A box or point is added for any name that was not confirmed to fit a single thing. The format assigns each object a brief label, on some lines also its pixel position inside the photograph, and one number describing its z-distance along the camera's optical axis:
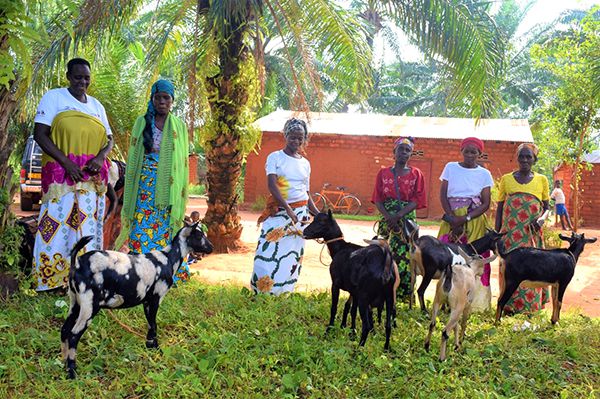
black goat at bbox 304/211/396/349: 4.16
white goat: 4.12
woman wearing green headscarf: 4.98
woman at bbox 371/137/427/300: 5.44
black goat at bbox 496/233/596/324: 5.07
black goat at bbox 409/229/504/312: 4.98
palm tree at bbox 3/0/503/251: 7.22
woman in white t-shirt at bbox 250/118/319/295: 5.29
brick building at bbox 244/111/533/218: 17.66
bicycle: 18.41
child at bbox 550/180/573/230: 16.88
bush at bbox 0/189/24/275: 4.82
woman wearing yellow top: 5.58
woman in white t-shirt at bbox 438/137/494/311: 5.48
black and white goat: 3.41
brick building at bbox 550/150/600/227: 19.92
